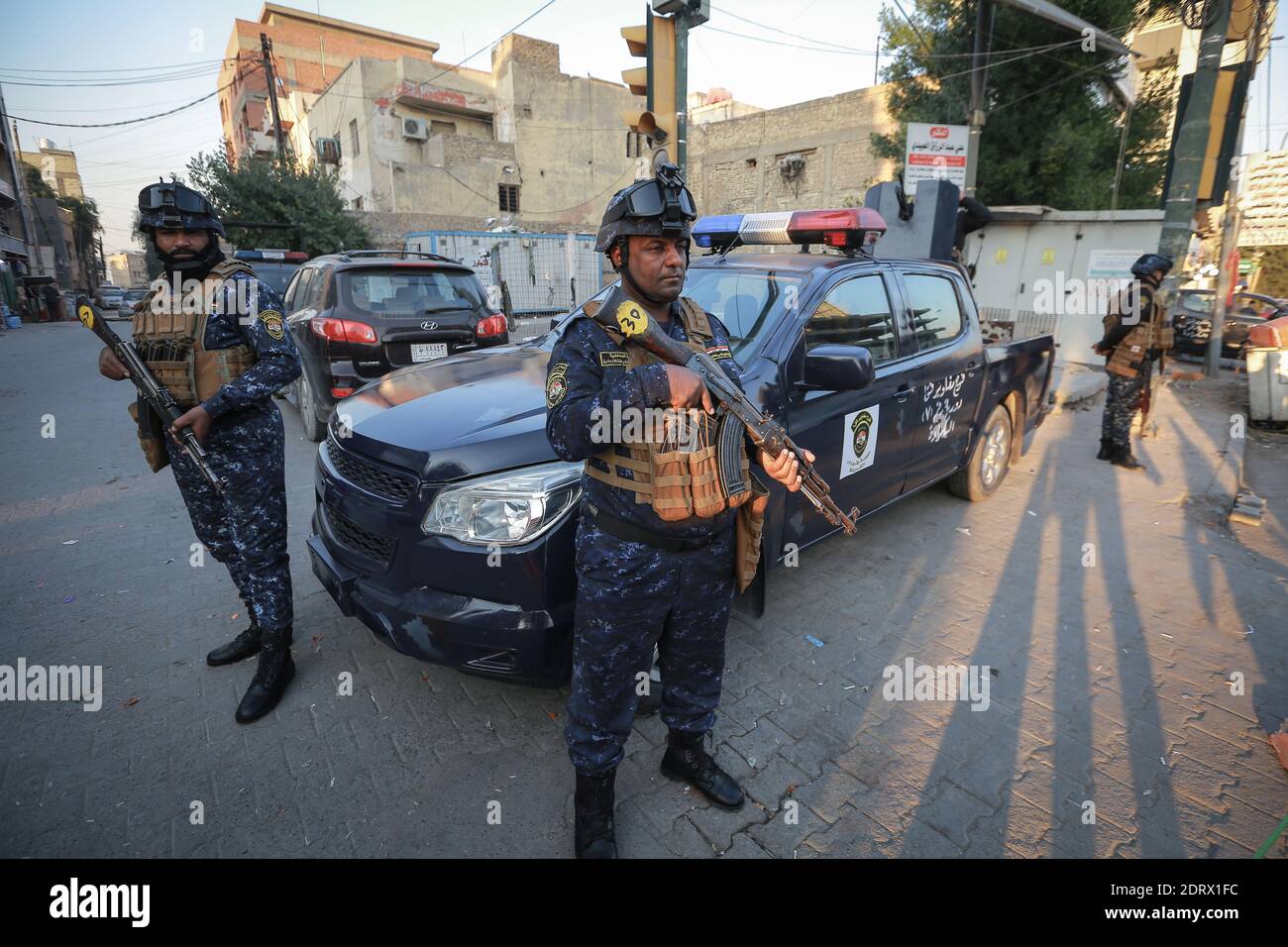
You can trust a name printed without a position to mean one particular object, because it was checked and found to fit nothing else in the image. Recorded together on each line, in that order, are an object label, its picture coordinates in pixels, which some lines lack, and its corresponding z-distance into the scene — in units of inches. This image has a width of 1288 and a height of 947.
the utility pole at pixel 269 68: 868.4
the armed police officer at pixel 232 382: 99.8
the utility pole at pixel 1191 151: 297.3
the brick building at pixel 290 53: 1563.7
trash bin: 279.6
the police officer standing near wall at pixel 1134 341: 223.1
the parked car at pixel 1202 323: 514.6
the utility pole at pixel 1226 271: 413.1
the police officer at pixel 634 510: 68.2
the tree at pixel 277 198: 725.3
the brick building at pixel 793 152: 836.6
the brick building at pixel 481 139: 1045.2
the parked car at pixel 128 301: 1081.9
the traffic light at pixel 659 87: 193.3
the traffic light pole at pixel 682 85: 192.7
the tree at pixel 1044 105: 518.3
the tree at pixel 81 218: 1695.4
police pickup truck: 85.7
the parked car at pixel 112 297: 1159.3
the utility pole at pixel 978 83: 456.4
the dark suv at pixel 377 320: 211.0
